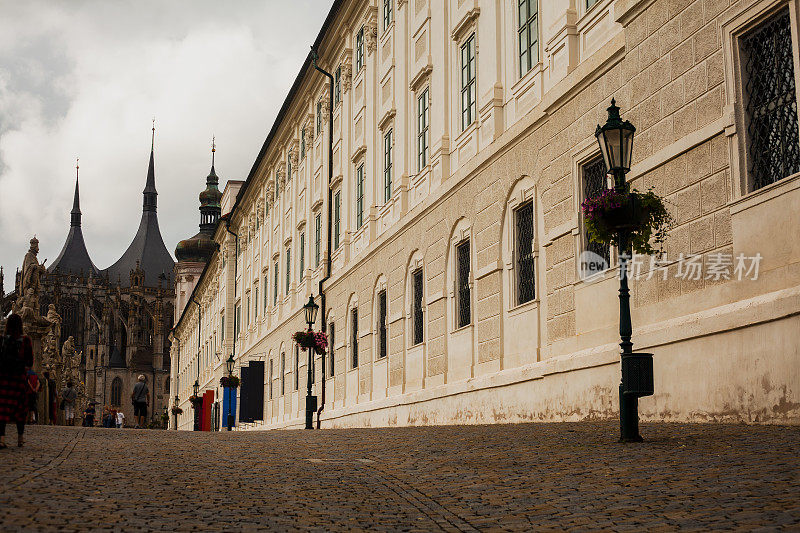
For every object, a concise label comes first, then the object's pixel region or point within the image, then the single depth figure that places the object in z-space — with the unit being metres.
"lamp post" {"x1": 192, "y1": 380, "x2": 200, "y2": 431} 68.35
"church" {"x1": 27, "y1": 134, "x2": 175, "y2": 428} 127.94
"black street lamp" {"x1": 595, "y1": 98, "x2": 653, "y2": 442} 10.84
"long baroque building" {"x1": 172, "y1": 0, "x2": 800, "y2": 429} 11.80
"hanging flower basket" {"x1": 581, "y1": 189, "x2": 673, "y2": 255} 11.13
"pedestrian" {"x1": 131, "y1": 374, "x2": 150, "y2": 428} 37.78
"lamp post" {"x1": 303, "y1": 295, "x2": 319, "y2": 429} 28.09
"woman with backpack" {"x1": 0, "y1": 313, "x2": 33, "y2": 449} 12.30
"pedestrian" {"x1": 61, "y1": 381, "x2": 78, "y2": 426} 36.56
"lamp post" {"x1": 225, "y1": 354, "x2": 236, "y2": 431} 47.07
